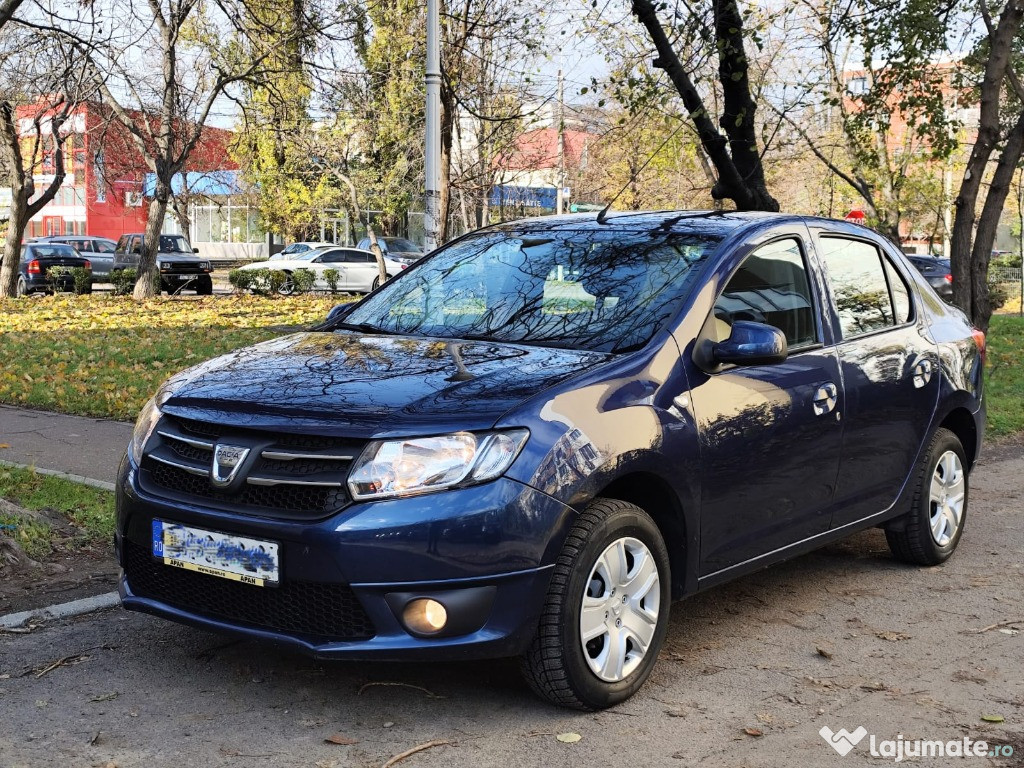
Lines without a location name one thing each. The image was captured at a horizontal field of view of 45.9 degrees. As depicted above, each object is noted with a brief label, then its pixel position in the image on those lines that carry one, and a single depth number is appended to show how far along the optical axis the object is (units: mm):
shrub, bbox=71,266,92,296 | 29719
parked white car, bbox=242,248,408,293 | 33556
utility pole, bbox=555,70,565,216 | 21062
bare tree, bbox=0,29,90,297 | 14172
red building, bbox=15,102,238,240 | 30234
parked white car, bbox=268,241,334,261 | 34969
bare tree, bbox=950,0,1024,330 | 14227
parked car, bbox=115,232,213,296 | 31266
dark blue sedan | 3686
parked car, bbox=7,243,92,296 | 30688
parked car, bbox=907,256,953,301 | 30906
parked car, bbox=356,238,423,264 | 37469
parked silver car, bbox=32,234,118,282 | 35594
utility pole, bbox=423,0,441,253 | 11297
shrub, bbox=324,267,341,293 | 32466
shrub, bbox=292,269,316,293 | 30312
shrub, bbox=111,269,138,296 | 28922
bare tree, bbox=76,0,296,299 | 19953
